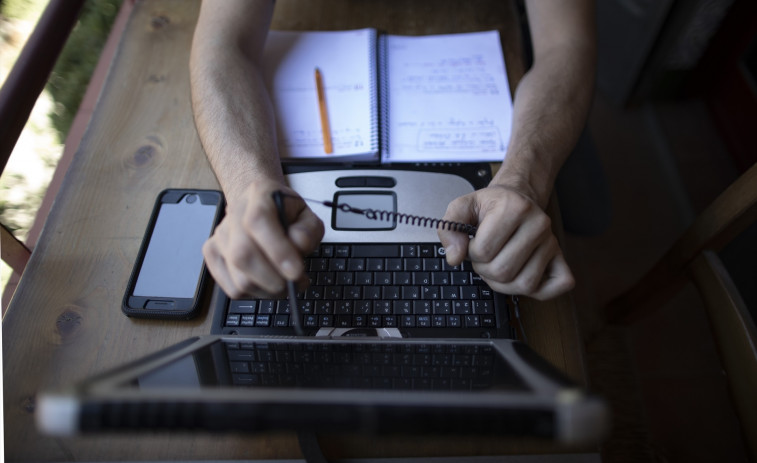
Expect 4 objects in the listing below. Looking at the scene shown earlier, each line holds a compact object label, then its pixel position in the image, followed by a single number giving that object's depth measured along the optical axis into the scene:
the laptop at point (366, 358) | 0.34
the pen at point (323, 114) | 0.80
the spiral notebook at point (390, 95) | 0.80
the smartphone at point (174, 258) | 0.66
